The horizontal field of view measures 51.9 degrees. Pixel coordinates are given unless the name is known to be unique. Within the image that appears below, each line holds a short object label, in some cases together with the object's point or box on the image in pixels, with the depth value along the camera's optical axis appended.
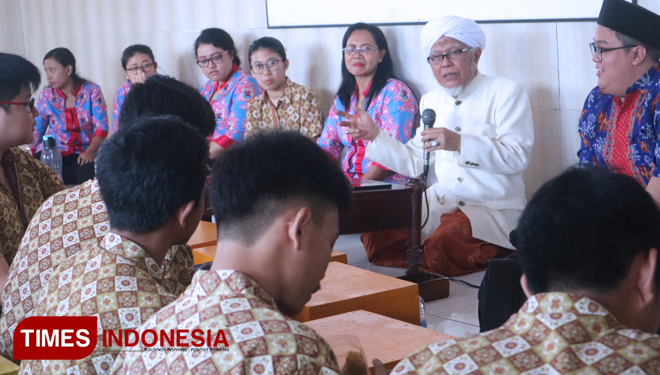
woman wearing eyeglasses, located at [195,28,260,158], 5.04
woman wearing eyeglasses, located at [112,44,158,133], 5.66
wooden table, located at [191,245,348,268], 2.42
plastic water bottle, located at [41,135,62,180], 5.22
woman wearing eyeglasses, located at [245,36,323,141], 4.71
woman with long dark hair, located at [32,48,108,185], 5.82
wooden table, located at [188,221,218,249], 2.62
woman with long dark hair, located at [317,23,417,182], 4.04
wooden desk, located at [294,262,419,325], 1.89
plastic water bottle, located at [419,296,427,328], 2.14
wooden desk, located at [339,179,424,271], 3.07
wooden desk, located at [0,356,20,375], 1.48
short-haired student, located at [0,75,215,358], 1.64
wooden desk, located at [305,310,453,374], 1.48
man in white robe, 3.35
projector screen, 3.42
